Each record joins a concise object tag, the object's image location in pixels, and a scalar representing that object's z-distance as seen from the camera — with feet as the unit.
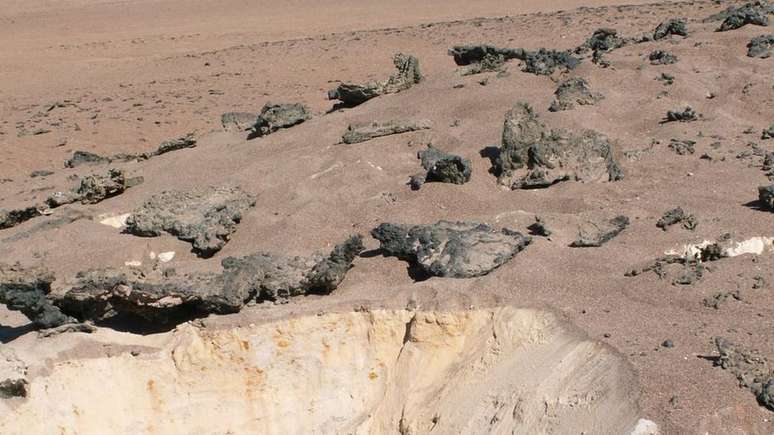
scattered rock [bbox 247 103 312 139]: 34.06
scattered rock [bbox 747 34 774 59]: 35.01
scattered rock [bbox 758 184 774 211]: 23.08
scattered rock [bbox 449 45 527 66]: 37.40
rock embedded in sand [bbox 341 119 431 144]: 30.22
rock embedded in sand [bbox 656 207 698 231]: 22.89
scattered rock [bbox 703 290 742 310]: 19.13
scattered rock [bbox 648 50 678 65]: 34.47
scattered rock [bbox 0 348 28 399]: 19.13
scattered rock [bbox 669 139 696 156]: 27.55
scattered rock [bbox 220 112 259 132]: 37.42
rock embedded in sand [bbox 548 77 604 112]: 31.14
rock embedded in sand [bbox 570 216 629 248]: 22.52
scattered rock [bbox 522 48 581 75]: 34.55
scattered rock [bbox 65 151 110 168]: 38.55
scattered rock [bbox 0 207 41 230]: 29.32
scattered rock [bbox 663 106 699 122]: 29.99
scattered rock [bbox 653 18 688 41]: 38.42
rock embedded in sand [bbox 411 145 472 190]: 26.43
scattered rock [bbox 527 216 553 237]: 23.16
